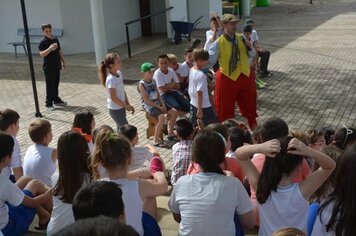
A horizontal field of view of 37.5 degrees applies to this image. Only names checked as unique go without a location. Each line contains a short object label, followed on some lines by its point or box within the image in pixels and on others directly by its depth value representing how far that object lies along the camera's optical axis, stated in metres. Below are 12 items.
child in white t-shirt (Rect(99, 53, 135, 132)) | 7.42
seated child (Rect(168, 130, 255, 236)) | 3.68
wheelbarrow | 18.00
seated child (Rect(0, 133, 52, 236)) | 4.40
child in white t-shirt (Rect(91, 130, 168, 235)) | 3.77
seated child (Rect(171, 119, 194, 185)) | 5.50
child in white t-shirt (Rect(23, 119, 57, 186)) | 5.31
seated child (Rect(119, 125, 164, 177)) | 5.46
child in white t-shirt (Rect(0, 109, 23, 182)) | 5.63
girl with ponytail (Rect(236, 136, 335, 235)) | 3.55
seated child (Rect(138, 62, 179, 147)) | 7.86
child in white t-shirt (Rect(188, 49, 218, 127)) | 7.31
